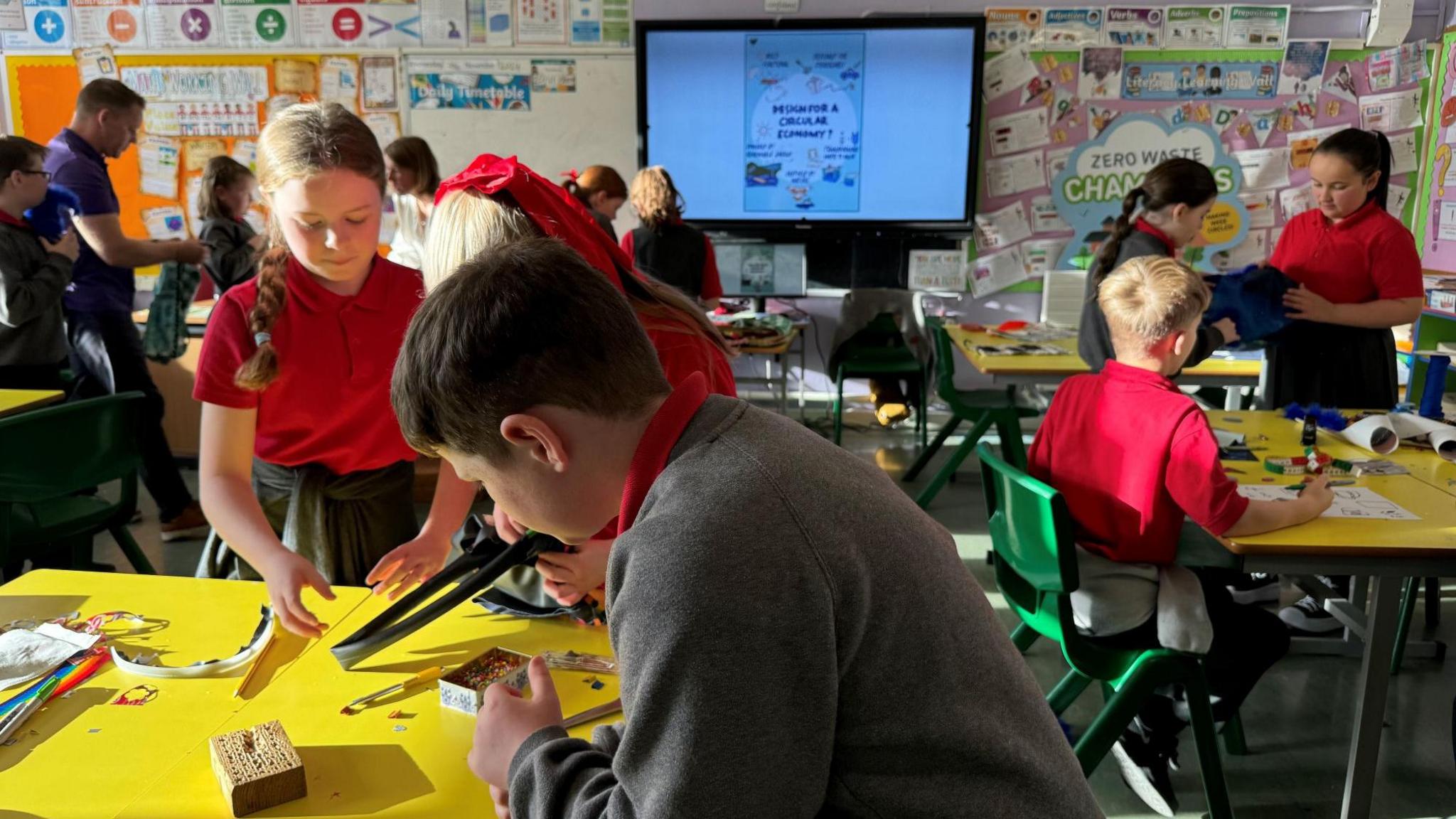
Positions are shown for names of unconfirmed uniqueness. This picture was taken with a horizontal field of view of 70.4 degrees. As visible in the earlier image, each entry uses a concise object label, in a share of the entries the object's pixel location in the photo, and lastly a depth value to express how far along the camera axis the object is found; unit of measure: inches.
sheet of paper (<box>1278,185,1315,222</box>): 222.1
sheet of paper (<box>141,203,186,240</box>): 238.7
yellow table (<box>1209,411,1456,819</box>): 74.8
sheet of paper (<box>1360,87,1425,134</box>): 215.5
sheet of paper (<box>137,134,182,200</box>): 235.3
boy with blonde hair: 77.4
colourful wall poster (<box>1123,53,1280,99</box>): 217.5
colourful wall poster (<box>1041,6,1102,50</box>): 217.0
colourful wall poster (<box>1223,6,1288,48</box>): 214.5
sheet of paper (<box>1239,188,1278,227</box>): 222.8
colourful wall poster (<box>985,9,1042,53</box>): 218.5
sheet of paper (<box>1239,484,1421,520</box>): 81.4
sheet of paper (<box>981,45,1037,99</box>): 220.8
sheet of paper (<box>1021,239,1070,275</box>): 228.8
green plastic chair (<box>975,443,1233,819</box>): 74.3
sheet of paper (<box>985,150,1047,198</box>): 225.5
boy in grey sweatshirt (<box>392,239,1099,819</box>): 26.6
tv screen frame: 217.9
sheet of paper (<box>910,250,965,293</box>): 231.8
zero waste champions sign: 221.1
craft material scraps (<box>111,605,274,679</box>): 50.1
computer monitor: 233.8
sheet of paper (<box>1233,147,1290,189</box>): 220.7
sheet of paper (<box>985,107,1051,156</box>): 223.3
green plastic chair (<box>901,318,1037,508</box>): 163.3
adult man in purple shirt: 145.7
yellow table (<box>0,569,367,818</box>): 41.3
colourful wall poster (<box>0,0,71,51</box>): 233.5
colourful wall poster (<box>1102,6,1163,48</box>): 215.6
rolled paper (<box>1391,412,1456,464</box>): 97.7
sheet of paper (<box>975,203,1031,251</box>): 228.8
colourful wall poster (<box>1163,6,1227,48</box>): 214.8
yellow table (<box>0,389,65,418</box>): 114.2
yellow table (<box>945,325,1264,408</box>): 149.2
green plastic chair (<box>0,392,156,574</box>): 91.5
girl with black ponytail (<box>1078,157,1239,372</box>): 120.5
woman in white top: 164.4
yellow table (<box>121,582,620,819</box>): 40.1
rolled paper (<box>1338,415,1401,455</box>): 99.2
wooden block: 39.0
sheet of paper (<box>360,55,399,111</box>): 229.8
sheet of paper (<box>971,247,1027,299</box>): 230.7
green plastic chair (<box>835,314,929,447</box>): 208.5
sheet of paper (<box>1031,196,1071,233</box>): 227.3
